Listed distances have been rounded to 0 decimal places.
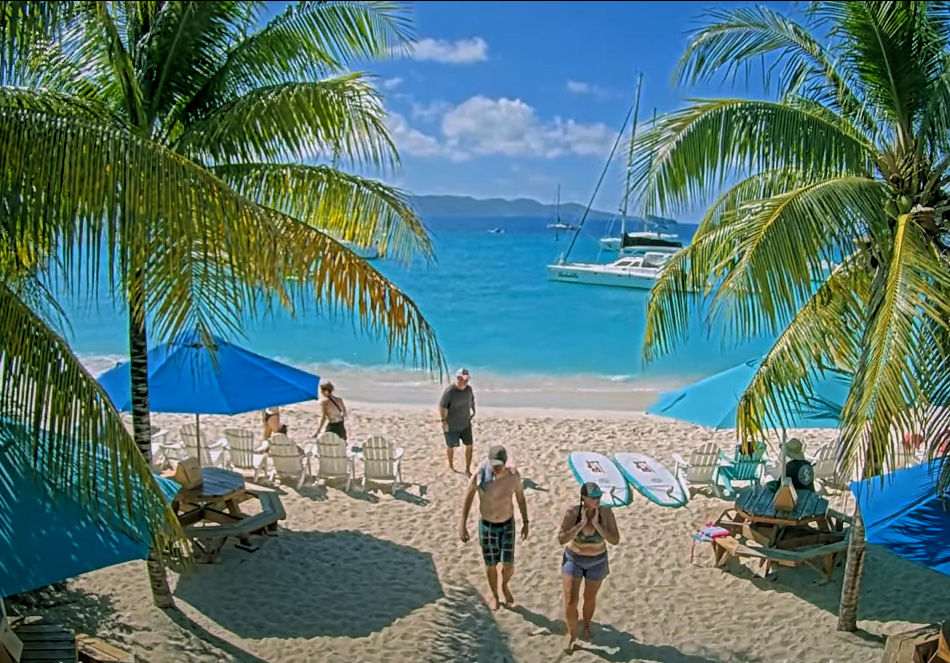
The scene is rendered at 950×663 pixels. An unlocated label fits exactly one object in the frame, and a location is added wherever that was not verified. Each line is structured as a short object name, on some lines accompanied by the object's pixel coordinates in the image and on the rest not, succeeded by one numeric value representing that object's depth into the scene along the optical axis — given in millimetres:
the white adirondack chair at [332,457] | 9312
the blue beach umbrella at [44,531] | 4164
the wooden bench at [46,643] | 4691
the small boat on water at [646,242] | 54188
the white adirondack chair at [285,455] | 9359
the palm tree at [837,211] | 4488
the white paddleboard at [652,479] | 8859
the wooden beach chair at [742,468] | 9383
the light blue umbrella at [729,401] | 8047
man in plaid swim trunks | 6402
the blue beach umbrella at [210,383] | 8125
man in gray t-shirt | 10117
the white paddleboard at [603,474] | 8859
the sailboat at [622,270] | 44281
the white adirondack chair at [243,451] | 9672
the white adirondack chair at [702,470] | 9445
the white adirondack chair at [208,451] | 9859
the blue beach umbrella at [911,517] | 4797
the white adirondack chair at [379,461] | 9297
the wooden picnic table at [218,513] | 7191
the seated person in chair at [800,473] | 7500
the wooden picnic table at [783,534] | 7059
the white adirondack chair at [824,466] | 9688
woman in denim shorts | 5863
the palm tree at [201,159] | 3732
